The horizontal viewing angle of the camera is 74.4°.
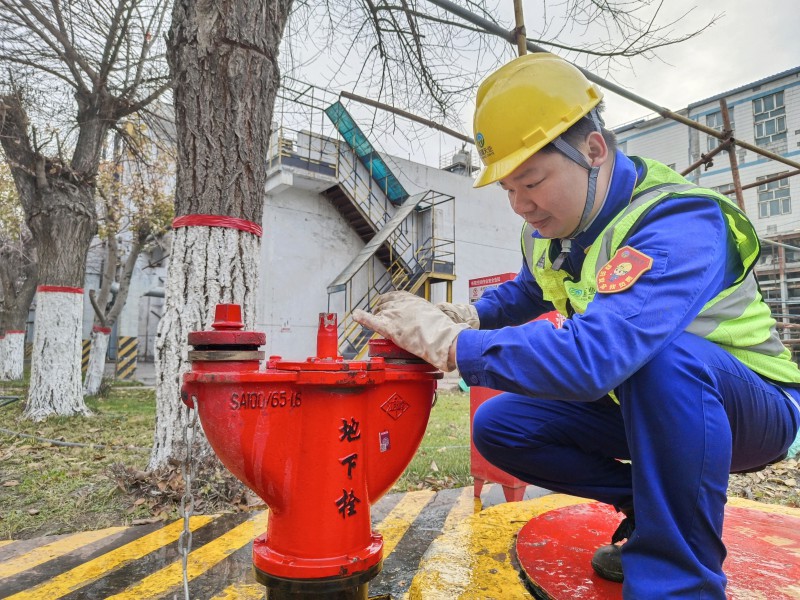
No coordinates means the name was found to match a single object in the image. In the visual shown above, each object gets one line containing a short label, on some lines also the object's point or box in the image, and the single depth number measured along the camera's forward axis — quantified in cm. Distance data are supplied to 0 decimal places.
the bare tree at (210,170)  288
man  111
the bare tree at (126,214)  1100
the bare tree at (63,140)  639
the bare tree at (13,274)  1280
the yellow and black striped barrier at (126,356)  1515
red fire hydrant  116
